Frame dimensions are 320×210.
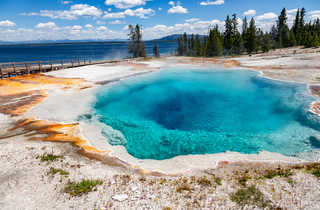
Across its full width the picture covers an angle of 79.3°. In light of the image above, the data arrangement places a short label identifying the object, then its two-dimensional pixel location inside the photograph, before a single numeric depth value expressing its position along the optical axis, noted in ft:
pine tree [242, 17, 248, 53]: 229.66
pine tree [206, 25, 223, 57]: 236.22
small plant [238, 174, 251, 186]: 26.35
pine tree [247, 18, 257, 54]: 221.05
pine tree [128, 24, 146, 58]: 219.82
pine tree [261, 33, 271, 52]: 205.01
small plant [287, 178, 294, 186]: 25.91
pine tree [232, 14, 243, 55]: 233.43
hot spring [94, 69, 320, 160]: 40.75
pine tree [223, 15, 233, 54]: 236.43
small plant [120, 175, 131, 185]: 27.23
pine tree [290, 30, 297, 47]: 235.40
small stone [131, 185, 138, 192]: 25.67
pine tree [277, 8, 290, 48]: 246.27
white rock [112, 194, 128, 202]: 24.00
